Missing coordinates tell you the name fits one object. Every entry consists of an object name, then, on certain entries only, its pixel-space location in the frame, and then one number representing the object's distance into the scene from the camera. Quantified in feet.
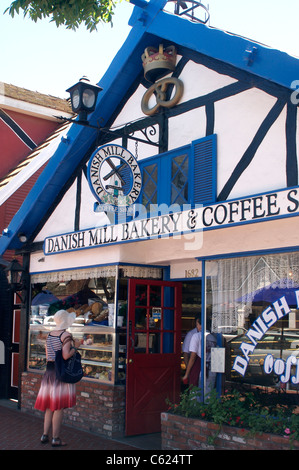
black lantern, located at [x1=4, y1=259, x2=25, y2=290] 35.01
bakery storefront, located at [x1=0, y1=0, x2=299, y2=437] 20.83
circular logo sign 24.44
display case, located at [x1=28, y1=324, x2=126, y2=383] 27.58
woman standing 23.59
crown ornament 26.37
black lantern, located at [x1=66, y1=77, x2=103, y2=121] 25.54
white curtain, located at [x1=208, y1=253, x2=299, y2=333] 21.03
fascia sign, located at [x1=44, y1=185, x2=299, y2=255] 19.21
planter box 18.52
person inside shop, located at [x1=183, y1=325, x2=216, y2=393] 27.99
